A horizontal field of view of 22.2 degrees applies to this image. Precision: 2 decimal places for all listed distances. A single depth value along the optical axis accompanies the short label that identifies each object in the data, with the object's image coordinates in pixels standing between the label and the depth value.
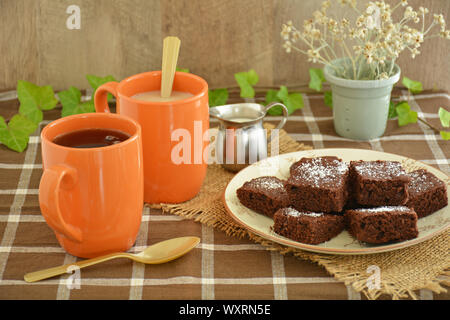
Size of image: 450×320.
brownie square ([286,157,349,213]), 1.00
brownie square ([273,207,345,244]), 0.98
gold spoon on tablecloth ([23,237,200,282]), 0.96
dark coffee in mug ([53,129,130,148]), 0.98
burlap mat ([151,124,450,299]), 0.95
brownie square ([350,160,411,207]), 1.01
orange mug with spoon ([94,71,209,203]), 1.02
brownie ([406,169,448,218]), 1.01
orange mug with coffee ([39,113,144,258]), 0.94
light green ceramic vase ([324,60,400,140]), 1.17
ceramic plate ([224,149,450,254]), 0.97
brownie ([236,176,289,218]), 1.02
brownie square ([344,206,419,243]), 0.98
